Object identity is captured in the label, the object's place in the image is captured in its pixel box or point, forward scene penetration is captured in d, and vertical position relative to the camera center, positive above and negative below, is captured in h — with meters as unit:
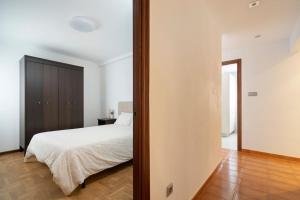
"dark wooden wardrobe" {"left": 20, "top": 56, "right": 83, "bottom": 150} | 3.26 +0.10
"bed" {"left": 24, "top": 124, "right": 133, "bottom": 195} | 1.89 -0.75
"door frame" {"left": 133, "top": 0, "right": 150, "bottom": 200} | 1.06 +0.03
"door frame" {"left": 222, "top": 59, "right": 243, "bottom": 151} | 3.56 -0.12
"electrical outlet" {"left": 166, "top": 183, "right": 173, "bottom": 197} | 1.32 -0.80
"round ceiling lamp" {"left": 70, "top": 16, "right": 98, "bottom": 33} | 2.54 +1.37
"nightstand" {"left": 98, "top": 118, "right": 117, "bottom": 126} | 4.55 -0.64
